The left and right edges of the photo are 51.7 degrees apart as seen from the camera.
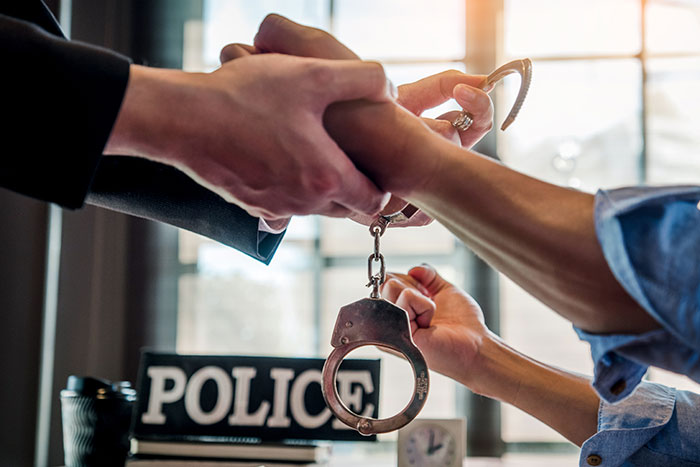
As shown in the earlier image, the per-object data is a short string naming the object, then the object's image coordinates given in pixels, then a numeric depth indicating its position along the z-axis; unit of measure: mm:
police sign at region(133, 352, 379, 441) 1371
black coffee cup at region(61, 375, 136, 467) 1283
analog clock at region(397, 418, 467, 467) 1333
